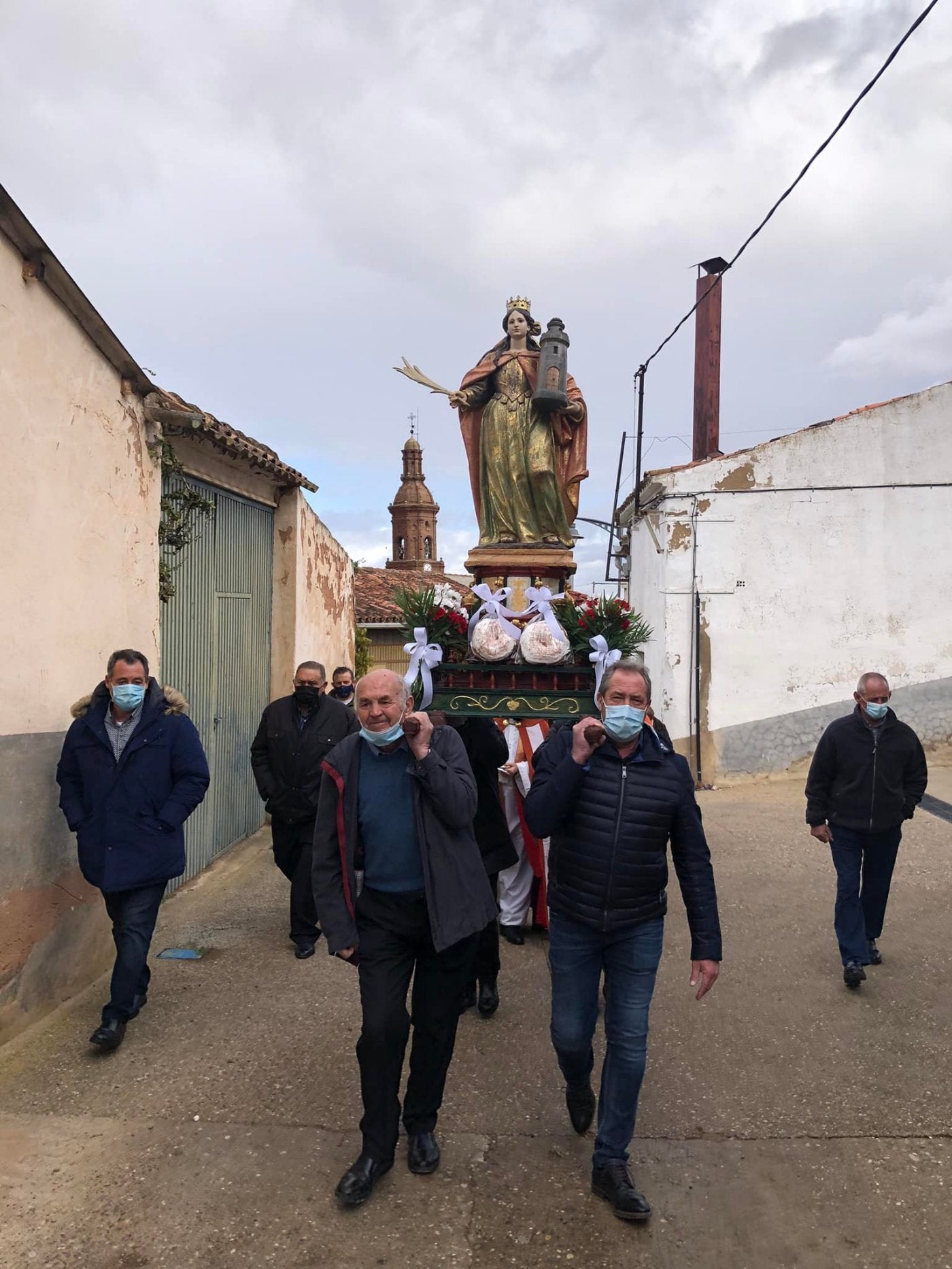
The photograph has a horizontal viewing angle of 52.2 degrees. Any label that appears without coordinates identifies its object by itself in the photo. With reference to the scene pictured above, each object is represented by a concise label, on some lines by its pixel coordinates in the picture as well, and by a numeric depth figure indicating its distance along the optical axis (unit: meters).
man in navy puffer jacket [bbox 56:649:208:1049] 4.37
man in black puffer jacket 3.15
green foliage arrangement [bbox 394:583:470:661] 4.94
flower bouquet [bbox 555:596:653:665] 4.91
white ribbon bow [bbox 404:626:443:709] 4.73
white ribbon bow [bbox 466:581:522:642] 5.04
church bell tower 56.69
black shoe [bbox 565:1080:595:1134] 3.56
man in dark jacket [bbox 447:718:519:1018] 4.55
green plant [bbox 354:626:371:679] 16.53
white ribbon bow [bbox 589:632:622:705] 4.72
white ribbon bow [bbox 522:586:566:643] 5.03
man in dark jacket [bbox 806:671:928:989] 5.16
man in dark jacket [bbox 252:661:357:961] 5.75
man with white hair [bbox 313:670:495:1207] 3.18
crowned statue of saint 6.36
